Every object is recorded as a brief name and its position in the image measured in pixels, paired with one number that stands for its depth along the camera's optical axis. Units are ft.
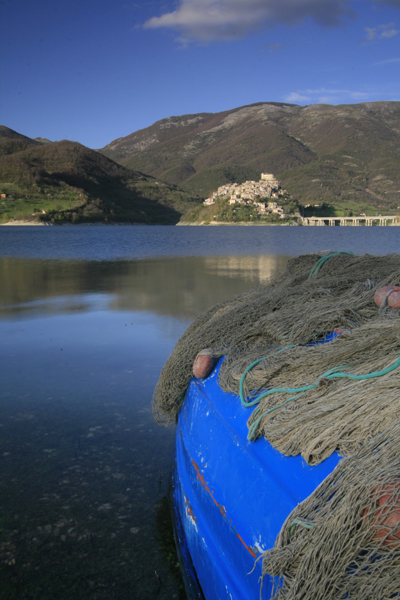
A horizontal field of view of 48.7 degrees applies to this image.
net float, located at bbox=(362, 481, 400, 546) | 4.35
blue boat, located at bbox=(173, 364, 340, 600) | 6.10
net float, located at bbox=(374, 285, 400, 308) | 8.58
